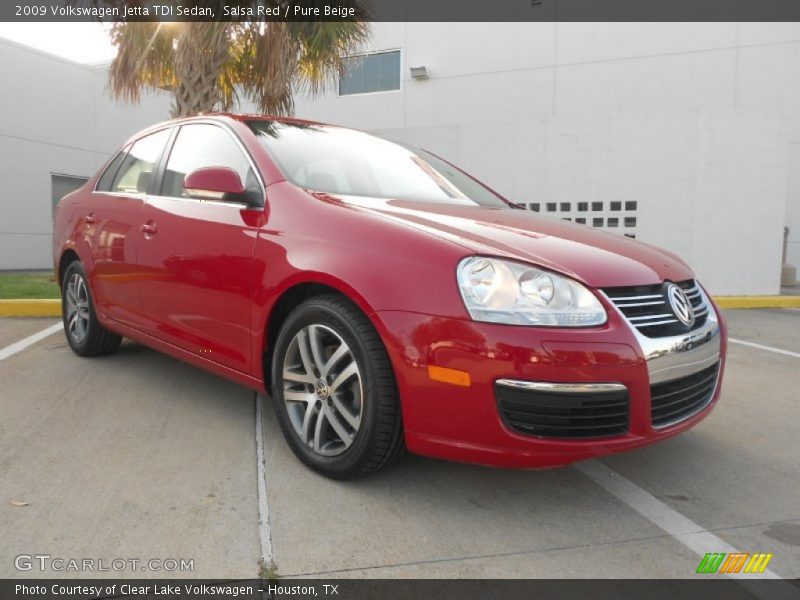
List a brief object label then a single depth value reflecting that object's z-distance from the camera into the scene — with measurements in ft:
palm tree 26.40
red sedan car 7.08
